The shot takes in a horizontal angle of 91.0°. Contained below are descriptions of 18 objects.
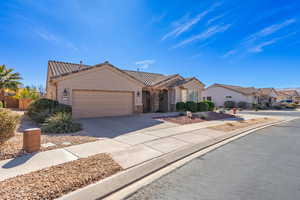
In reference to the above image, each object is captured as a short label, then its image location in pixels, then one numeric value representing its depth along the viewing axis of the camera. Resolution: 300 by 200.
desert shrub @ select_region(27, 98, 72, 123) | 9.02
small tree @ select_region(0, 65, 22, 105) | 19.69
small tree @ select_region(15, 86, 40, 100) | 19.78
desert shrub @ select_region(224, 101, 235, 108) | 33.48
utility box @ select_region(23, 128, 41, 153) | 4.68
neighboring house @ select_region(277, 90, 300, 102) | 55.23
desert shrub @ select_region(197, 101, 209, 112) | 18.74
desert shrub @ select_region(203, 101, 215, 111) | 20.36
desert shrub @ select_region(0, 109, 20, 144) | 4.52
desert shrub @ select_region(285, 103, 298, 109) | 34.47
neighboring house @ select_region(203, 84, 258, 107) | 33.62
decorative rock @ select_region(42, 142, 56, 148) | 5.28
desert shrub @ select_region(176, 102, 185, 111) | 17.78
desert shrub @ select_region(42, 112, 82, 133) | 7.40
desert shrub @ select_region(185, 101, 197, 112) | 17.78
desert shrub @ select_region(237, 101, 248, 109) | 32.78
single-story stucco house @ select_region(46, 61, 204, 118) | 10.84
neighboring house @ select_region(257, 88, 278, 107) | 40.04
